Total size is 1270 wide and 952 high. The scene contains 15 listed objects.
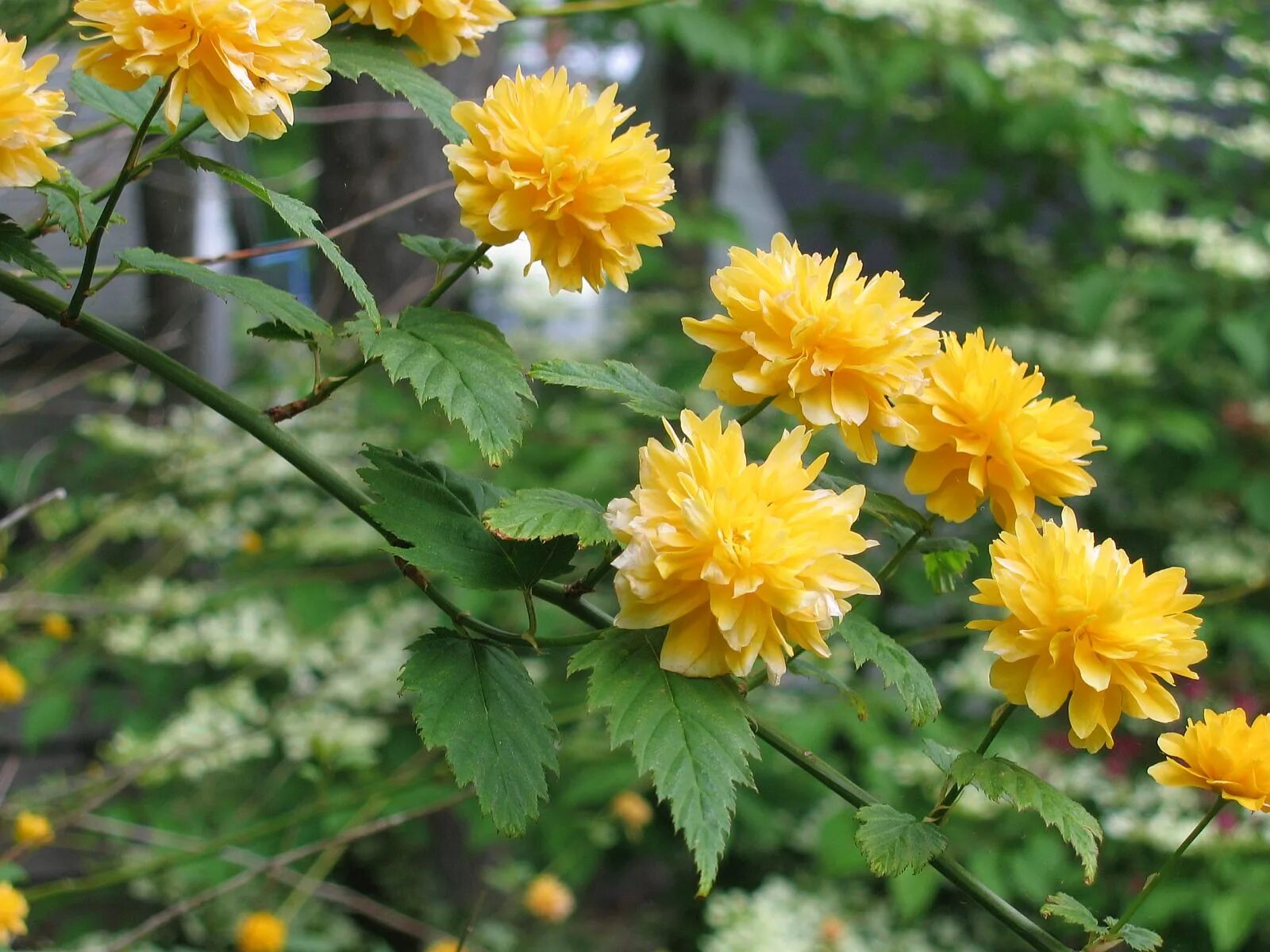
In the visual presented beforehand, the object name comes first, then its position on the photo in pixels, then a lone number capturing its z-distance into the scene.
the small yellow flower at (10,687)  1.13
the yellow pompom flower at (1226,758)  0.62
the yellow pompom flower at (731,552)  0.59
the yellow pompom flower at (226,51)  0.60
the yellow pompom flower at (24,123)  0.61
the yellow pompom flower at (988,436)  0.62
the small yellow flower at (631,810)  1.44
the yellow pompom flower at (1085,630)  0.61
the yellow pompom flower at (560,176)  0.62
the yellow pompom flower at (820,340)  0.61
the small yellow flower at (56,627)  1.32
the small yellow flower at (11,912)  0.79
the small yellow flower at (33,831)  0.93
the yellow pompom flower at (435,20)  0.64
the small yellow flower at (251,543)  1.52
